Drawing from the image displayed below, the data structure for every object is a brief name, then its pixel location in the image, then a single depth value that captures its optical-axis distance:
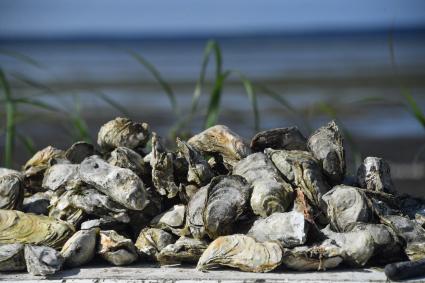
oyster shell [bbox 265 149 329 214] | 5.12
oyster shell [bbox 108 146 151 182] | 5.43
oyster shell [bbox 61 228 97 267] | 4.86
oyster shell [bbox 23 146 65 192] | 6.02
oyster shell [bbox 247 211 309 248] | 4.69
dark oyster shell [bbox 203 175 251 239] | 4.86
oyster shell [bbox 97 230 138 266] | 4.93
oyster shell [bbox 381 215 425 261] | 4.85
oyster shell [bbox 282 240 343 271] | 4.66
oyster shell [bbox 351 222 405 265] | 4.84
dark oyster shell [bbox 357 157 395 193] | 5.39
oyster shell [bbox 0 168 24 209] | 5.45
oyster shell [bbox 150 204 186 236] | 5.16
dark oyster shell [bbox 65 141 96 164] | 5.98
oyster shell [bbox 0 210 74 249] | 5.04
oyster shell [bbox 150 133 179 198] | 5.25
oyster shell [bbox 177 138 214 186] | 5.28
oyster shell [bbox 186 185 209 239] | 4.97
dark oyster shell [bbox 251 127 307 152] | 5.64
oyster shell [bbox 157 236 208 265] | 4.84
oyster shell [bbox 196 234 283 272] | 4.65
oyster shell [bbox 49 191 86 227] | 5.24
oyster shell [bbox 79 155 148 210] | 5.04
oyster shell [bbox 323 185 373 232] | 4.97
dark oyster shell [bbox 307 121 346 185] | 5.35
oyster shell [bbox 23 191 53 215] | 5.65
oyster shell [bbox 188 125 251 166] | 5.55
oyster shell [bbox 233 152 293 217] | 4.98
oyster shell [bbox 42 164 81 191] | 5.52
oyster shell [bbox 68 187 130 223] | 5.15
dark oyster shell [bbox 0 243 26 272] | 4.87
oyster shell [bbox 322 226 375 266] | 4.71
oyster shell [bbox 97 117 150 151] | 5.82
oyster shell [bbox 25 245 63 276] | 4.71
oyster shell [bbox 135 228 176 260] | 5.03
